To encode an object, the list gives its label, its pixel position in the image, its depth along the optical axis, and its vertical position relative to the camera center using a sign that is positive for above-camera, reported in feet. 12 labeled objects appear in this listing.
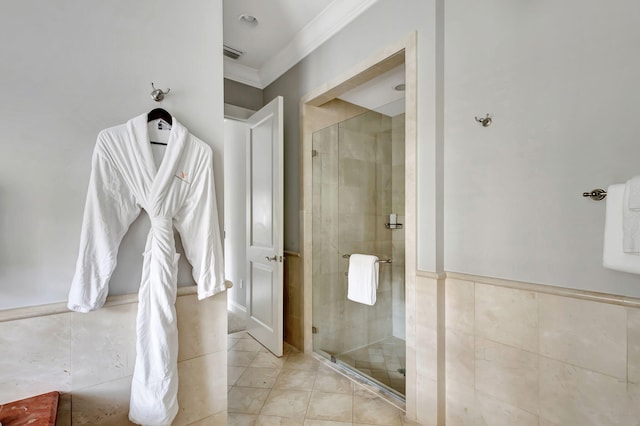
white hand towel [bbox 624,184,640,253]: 3.25 -0.19
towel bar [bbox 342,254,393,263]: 7.75 -1.32
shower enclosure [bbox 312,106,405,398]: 7.87 -0.56
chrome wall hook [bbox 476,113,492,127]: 5.02 +1.50
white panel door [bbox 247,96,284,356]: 8.45 -0.47
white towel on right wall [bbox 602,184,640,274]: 3.41 -0.31
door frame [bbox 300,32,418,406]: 5.81 +1.48
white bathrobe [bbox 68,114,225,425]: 3.65 -0.32
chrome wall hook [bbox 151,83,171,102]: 4.20 +1.65
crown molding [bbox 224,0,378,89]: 7.14 +4.74
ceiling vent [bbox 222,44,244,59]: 9.00 +4.89
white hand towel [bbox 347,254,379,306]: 7.61 -1.78
